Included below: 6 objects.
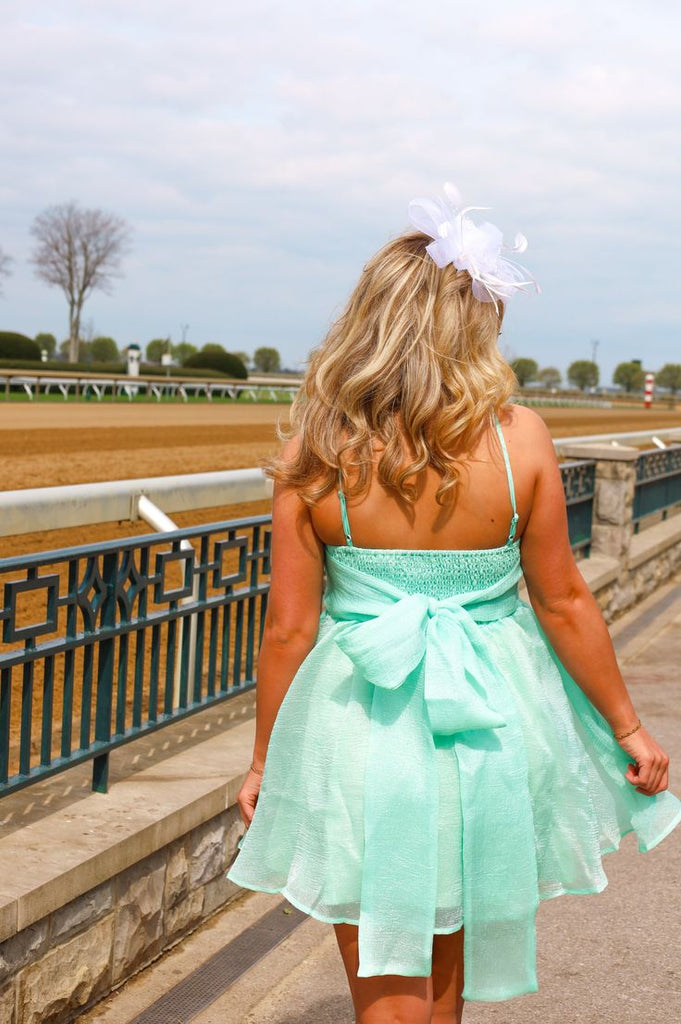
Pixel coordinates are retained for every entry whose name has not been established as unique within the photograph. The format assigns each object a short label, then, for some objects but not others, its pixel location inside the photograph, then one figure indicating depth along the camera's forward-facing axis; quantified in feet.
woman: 6.81
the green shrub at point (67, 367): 140.98
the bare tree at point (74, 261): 229.04
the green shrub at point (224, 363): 189.37
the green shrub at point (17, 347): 154.35
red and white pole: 256.60
